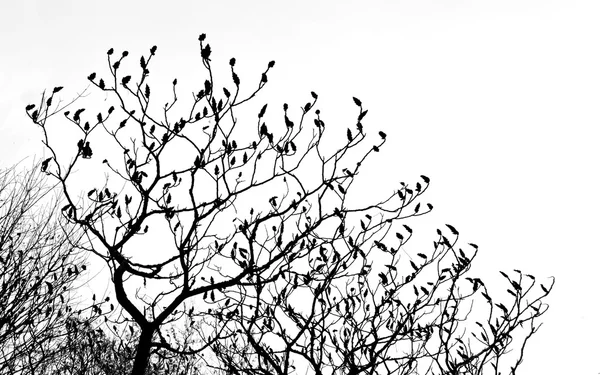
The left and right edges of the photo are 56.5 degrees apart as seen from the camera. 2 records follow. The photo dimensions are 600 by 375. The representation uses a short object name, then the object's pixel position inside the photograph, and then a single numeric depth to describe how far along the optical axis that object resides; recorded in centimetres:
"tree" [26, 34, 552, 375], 468
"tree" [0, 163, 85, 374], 823
